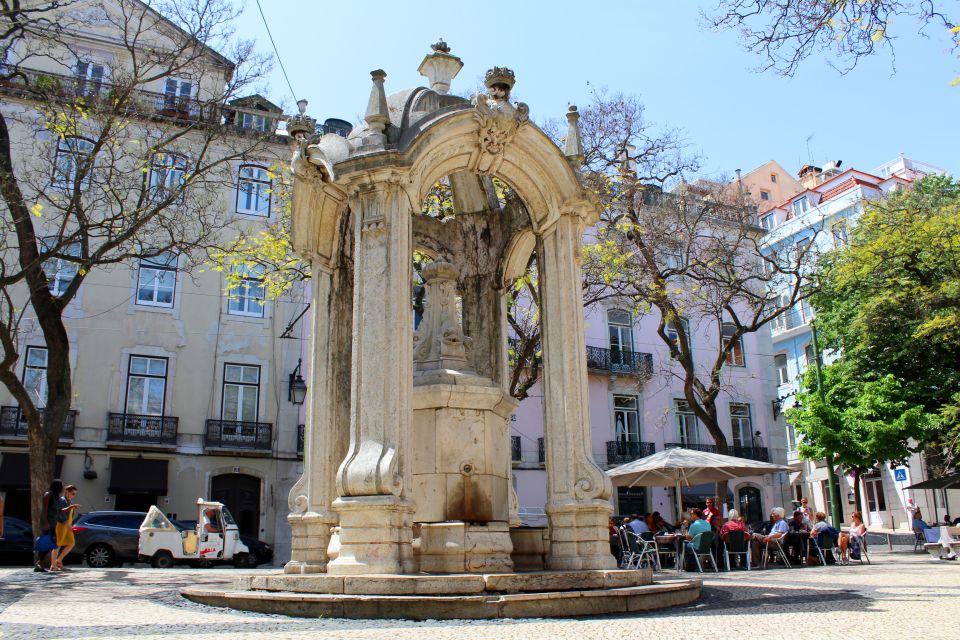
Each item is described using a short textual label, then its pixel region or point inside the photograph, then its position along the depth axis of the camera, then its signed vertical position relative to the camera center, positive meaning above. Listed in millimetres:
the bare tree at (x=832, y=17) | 6223 +3556
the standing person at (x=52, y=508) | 11891 +109
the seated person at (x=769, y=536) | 15023 -559
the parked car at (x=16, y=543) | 18828 -584
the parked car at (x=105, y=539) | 18484 -521
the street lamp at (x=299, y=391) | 21328 +3023
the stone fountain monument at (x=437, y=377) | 6387 +1212
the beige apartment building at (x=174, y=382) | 24656 +3986
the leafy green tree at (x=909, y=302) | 21172 +5110
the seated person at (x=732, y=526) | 14133 -355
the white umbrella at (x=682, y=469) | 16078 +714
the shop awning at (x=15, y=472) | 23359 +1215
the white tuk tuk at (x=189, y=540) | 18547 -570
